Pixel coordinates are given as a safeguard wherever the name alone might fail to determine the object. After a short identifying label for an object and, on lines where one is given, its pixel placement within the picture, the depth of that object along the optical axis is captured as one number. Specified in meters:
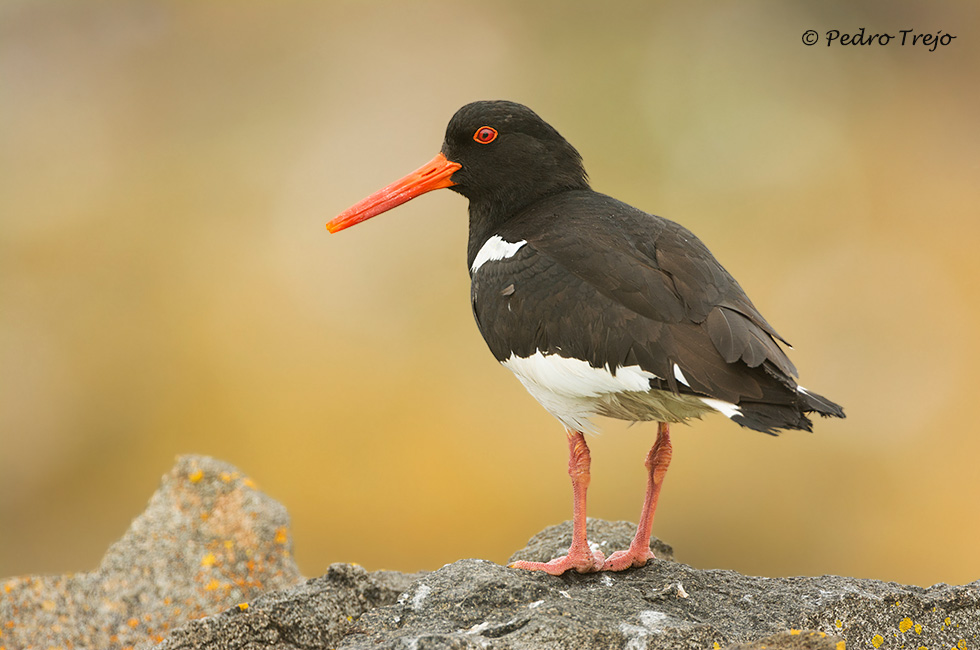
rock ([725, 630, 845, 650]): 5.51
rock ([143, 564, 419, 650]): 7.11
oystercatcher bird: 6.78
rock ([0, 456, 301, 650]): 8.98
